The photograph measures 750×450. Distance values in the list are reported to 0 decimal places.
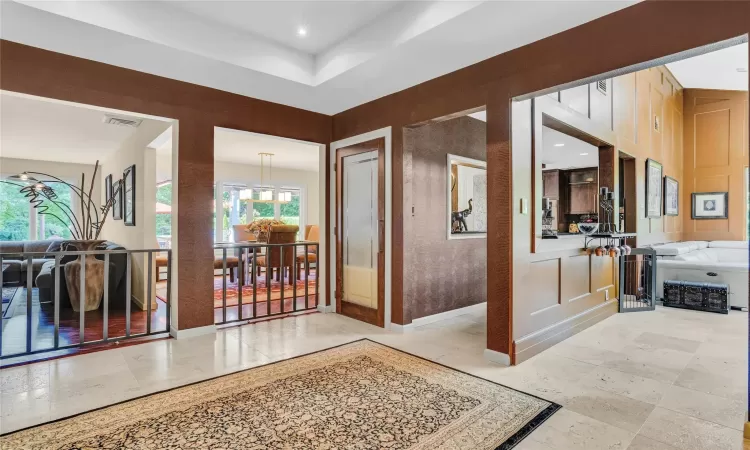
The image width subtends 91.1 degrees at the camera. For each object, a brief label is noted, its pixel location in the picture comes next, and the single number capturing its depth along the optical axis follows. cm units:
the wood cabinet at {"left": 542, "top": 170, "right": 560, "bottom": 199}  835
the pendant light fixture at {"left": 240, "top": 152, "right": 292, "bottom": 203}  753
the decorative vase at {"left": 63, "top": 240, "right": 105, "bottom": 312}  443
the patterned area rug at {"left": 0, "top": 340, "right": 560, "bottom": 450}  184
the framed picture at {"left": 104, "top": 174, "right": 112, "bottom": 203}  689
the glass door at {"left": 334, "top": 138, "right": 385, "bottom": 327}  402
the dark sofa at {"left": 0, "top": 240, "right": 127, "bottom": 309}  486
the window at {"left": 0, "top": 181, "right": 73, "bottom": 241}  755
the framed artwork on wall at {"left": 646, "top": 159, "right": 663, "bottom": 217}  575
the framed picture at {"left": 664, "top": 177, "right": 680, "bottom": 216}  649
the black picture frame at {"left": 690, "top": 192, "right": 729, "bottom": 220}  716
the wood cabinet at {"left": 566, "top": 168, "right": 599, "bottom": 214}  819
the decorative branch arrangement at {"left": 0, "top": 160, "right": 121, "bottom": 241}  353
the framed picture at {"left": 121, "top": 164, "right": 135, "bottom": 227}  504
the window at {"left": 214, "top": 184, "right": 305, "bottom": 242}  843
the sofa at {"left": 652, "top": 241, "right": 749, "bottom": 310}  490
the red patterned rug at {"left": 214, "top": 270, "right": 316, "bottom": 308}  518
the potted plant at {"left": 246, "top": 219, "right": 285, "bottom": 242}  608
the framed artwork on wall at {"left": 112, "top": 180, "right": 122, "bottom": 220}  581
